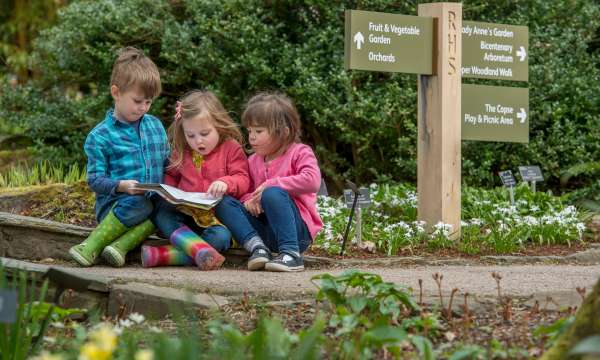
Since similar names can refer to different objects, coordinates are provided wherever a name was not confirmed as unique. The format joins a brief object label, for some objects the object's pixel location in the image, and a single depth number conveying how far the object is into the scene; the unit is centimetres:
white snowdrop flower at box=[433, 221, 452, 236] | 1054
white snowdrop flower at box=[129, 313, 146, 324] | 484
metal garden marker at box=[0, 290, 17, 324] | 421
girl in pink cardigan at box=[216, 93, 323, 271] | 843
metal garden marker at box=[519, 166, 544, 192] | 1238
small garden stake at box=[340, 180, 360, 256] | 955
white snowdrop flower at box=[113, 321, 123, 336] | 464
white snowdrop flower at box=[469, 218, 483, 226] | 1127
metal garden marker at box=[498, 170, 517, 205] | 1173
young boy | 863
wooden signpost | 1039
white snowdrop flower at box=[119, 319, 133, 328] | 518
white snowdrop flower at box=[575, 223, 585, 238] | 1107
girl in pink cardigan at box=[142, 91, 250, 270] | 860
